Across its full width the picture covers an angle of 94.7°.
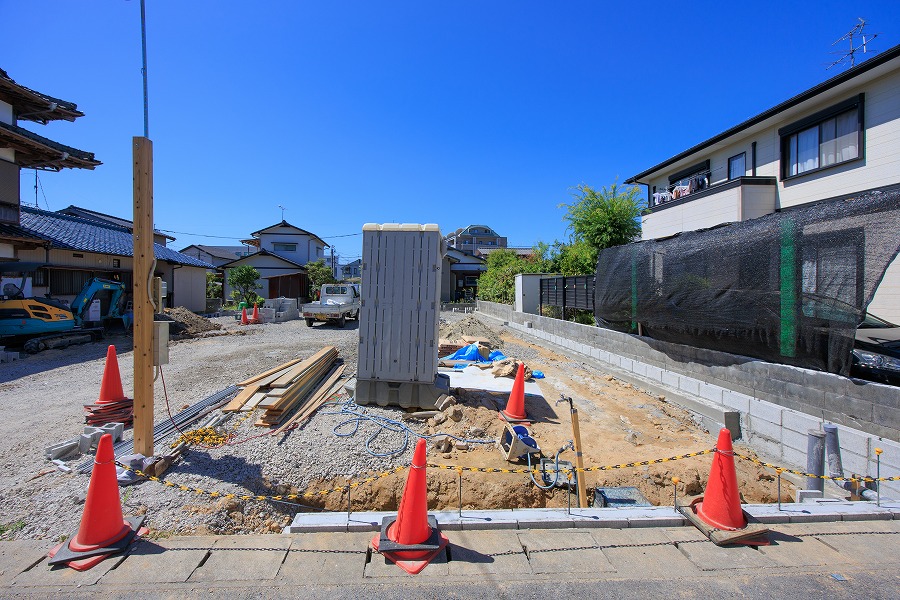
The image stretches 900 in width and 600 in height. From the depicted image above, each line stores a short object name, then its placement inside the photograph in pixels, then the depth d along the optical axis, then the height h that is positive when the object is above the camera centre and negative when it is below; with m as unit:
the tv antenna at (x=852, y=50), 10.77 +6.43
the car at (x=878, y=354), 4.30 -0.63
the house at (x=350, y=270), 70.88 +4.50
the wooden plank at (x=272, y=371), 6.72 -1.32
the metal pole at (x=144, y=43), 3.92 +2.38
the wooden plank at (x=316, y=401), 5.34 -1.56
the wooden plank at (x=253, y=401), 5.50 -1.45
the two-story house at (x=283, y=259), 31.81 +3.07
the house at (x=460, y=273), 39.03 +2.22
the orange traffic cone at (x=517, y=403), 5.95 -1.57
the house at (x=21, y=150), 12.31 +4.67
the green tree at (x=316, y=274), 33.81 +1.73
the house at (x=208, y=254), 44.16 +4.44
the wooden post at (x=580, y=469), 3.77 -1.58
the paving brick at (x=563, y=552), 2.67 -1.75
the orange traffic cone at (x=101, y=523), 2.73 -1.57
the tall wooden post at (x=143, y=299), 3.86 -0.04
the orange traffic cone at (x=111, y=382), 5.27 -1.12
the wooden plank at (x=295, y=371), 5.95 -1.20
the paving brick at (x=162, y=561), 2.55 -1.73
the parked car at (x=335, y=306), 17.27 -0.45
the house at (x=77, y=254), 14.06 +1.57
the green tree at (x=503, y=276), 20.09 +1.06
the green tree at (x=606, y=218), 14.34 +2.73
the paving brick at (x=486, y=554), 2.64 -1.74
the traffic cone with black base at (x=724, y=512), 2.94 -1.63
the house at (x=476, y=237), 63.28 +8.99
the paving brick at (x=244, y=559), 2.57 -1.73
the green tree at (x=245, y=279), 26.23 +1.02
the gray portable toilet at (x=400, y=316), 5.84 -0.29
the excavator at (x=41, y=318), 10.75 -0.63
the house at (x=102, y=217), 26.00 +5.14
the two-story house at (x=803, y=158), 8.32 +3.49
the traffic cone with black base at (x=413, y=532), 2.75 -1.64
